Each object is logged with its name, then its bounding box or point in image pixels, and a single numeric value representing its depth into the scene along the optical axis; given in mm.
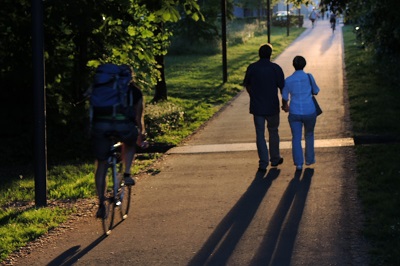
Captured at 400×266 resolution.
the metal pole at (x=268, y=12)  44234
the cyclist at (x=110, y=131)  7641
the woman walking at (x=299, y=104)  10641
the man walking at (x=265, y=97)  10969
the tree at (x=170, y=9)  12000
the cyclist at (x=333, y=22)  59050
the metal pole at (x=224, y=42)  26525
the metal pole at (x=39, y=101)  9305
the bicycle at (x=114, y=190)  7785
